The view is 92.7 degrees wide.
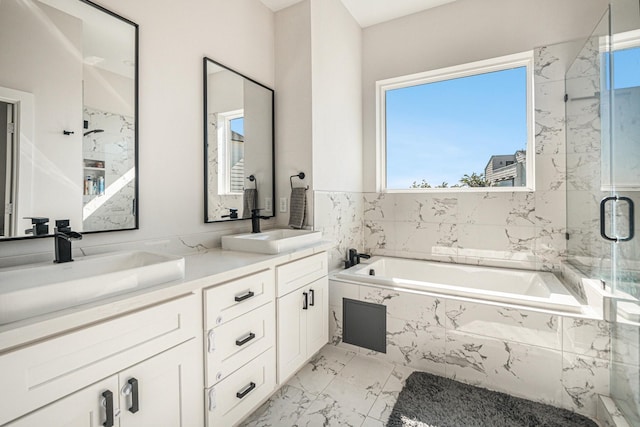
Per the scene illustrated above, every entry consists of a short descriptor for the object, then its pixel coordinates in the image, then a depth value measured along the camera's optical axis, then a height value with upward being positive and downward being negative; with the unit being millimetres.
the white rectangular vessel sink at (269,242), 1808 -181
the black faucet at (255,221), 2270 -57
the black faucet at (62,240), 1228 -107
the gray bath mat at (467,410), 1655 -1130
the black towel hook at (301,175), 2479 +311
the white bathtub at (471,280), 1903 -537
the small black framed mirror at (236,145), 2041 +507
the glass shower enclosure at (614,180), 1501 +194
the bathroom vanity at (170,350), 826 -491
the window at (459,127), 2676 +829
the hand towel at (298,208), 2443 +42
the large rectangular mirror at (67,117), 1197 +428
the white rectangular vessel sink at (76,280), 823 -226
